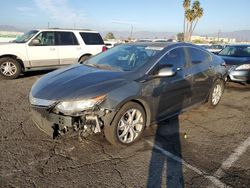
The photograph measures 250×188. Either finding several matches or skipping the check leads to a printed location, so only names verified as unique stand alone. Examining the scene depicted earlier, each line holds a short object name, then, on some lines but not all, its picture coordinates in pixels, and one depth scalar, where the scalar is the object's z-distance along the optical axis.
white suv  6.51
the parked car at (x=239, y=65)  6.19
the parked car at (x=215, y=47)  17.83
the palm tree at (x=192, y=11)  33.77
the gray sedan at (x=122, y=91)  2.58
